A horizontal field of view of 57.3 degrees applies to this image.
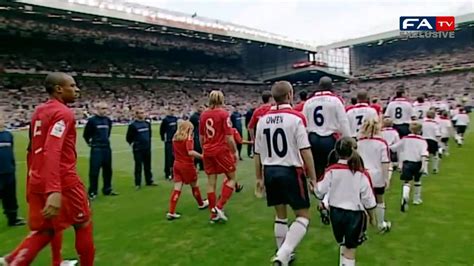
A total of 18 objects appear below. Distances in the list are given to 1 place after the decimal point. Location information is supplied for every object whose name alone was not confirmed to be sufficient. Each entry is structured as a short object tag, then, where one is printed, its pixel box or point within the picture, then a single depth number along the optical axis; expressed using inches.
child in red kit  269.1
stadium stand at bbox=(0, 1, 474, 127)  1520.7
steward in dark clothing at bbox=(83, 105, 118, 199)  346.6
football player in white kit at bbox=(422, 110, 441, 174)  401.1
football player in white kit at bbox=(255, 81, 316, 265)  173.0
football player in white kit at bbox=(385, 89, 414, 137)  416.8
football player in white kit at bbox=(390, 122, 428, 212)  274.1
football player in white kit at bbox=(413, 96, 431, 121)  496.4
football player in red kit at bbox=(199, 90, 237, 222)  254.2
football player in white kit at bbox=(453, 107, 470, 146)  627.5
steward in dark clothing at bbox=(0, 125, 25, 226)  266.2
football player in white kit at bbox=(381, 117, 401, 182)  366.3
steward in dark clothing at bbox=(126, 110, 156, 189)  380.2
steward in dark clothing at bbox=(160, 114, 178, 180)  428.1
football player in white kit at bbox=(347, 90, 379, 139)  311.0
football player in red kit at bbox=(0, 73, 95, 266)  141.0
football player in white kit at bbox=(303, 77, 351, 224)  239.0
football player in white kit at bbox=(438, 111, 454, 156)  506.3
